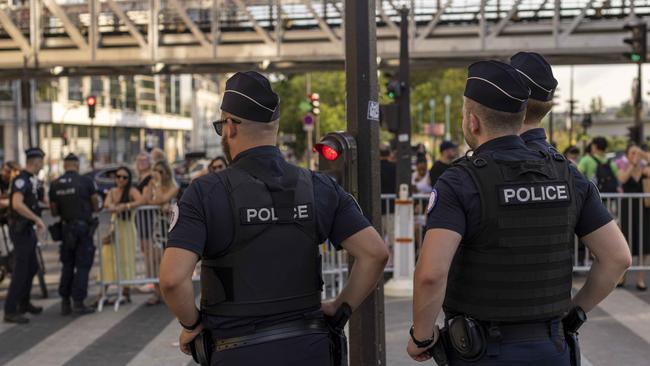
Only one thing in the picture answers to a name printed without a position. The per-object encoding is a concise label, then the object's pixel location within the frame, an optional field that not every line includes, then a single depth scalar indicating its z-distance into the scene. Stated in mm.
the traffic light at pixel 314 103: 26953
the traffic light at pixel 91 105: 26875
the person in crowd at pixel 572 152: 13859
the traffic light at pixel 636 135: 21089
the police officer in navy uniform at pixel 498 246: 3020
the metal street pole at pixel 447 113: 53084
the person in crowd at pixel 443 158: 11109
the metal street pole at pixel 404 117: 10461
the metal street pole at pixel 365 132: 5027
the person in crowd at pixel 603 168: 10750
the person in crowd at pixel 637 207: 10078
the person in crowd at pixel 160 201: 9672
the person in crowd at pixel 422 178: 12914
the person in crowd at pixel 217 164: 9867
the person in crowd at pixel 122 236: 9555
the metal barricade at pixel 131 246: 9570
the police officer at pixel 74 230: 8898
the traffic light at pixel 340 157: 4891
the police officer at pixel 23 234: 8539
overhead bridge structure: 28234
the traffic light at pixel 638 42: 18406
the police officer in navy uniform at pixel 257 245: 3072
